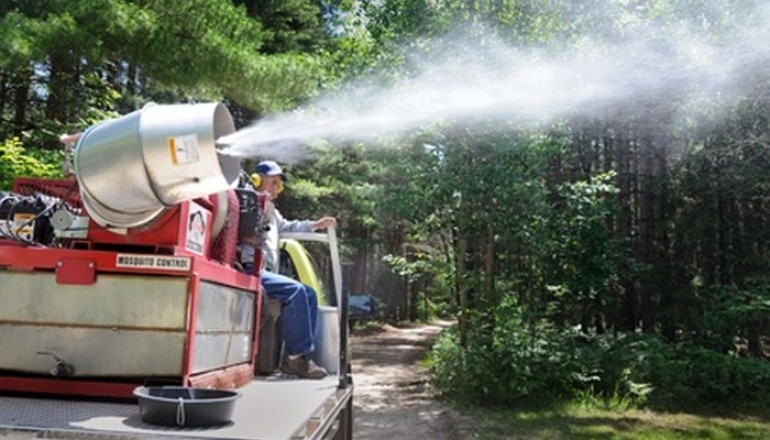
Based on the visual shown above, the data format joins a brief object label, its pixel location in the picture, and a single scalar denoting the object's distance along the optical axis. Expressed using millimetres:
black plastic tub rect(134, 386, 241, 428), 2117
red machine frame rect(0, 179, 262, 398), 2545
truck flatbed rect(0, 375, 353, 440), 1968
